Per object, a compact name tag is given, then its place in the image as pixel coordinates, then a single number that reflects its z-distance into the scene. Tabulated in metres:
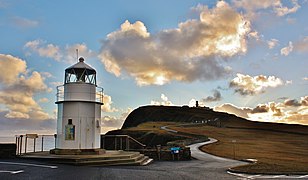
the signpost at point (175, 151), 25.78
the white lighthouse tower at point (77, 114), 23.59
